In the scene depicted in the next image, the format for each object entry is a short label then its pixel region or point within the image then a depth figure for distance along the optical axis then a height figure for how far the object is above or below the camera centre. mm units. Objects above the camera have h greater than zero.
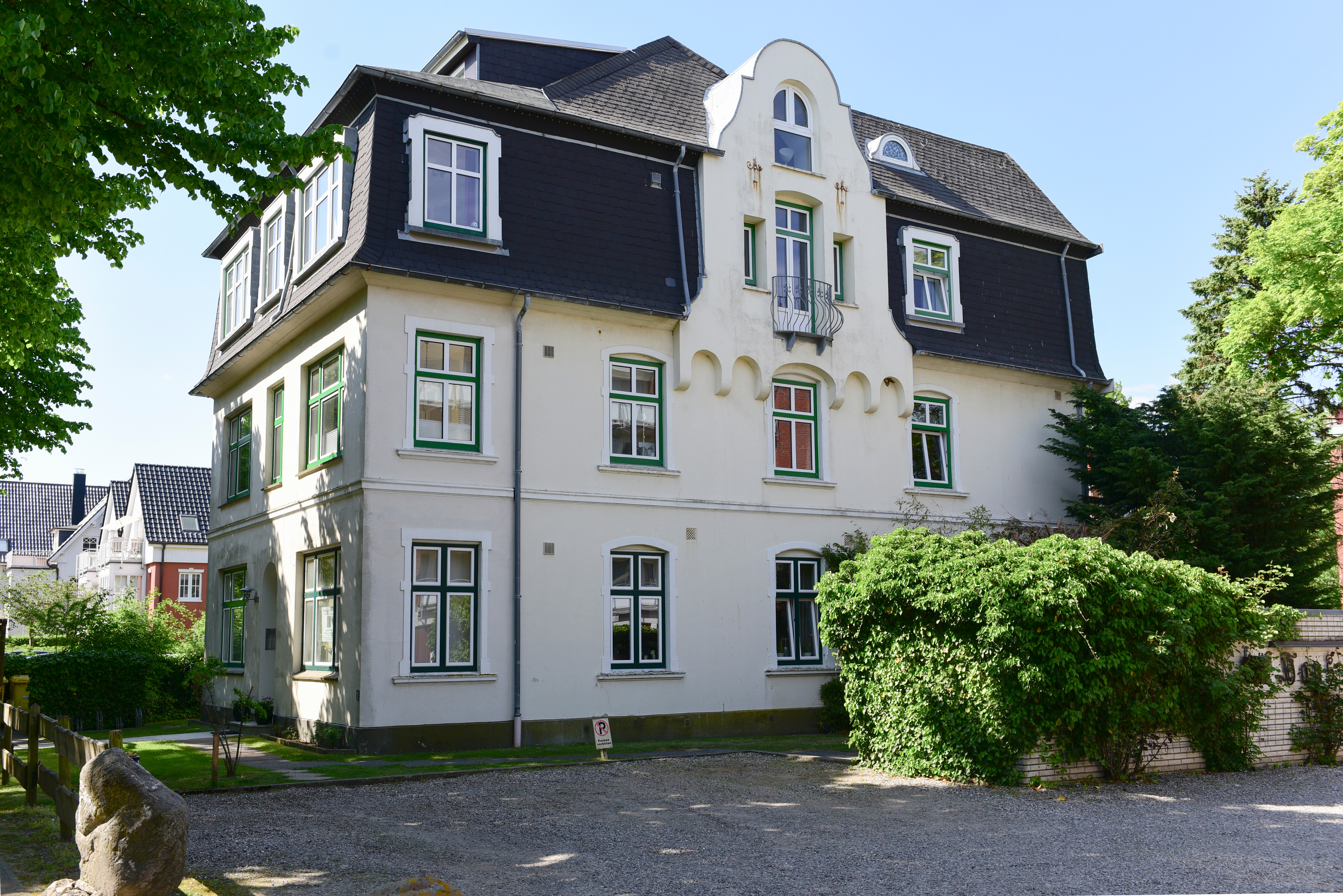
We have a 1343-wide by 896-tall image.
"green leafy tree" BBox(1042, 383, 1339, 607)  19156 +2337
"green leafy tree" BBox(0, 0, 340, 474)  10180 +5307
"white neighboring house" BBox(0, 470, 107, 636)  71812 +8975
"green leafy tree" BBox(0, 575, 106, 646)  24359 +852
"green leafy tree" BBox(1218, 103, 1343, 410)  23172 +7187
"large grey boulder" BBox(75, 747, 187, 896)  6547 -1087
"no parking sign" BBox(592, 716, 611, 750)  14344 -1222
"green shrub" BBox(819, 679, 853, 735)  18141 -1191
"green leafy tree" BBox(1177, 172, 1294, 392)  31734 +9919
